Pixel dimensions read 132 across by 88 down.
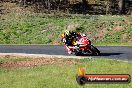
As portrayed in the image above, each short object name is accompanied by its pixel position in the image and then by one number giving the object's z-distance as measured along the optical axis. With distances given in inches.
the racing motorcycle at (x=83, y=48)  1213.0
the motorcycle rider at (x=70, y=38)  1230.3
